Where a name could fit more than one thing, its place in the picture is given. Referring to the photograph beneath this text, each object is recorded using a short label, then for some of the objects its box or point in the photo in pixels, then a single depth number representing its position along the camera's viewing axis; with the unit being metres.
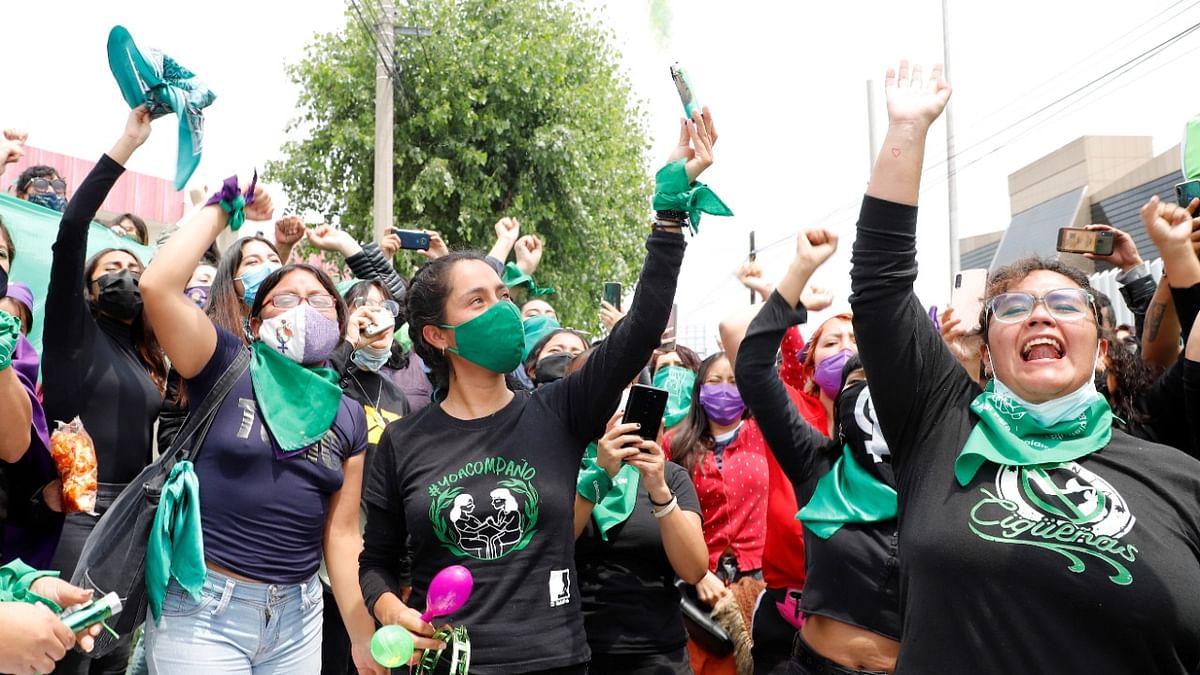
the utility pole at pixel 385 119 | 13.33
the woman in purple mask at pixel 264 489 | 3.23
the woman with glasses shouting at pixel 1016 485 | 2.14
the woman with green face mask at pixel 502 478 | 2.88
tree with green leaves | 15.00
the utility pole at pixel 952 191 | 20.03
